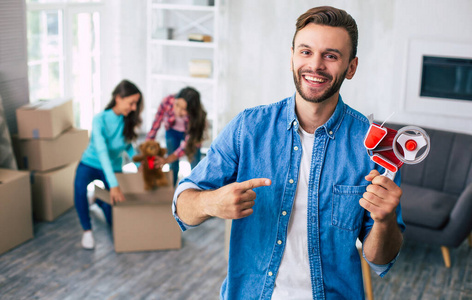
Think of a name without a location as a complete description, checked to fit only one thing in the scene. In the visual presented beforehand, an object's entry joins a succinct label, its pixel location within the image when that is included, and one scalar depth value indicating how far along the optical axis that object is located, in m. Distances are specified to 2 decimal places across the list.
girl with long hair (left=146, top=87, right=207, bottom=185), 4.27
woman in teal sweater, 3.70
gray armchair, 3.71
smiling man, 1.33
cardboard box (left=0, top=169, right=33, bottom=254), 3.62
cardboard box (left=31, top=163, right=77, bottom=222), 4.11
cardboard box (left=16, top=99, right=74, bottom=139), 4.03
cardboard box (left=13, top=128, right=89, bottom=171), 4.07
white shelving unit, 6.04
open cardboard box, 3.63
